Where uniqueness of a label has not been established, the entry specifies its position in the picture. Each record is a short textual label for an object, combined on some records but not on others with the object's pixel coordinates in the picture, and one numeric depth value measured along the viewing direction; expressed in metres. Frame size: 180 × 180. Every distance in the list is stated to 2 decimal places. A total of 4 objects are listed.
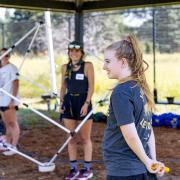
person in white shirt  6.46
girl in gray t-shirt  2.59
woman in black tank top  5.22
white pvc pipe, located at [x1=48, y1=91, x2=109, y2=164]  5.16
